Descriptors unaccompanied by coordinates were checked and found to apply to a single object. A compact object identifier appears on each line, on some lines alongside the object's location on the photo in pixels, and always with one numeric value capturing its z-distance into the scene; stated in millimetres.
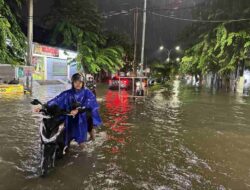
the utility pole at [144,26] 12081
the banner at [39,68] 17188
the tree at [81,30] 17577
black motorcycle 2671
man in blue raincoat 3100
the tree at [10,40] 9313
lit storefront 17297
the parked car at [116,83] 14993
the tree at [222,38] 13965
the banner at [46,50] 16954
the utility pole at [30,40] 10920
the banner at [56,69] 18609
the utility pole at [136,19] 12175
